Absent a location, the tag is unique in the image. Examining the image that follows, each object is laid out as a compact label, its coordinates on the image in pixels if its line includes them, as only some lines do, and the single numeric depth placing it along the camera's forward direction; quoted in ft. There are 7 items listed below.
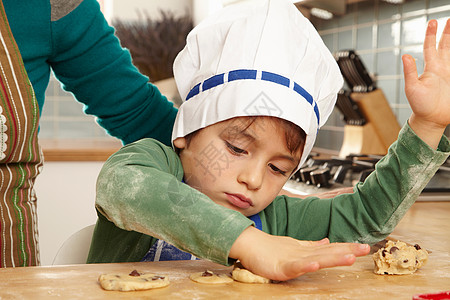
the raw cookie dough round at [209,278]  2.00
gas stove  4.72
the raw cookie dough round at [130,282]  1.88
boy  2.77
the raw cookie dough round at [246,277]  2.01
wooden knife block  6.97
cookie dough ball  2.21
